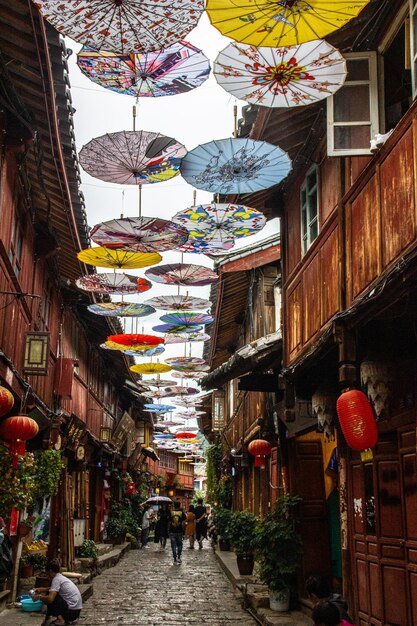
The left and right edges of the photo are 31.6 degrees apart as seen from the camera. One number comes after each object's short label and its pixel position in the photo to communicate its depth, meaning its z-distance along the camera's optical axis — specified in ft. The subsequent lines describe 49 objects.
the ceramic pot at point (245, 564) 63.41
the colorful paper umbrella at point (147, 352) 82.21
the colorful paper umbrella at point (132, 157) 37.01
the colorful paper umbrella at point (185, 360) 90.22
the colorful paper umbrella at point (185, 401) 132.09
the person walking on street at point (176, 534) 91.15
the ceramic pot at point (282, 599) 45.42
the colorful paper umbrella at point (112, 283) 56.18
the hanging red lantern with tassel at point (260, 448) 62.39
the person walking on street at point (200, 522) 120.72
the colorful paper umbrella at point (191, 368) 93.20
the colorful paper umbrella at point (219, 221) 43.11
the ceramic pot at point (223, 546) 101.44
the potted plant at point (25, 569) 52.54
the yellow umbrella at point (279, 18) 24.49
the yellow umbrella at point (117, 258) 49.37
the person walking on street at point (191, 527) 122.56
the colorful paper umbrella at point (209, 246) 48.06
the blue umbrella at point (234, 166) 35.60
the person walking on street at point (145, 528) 123.54
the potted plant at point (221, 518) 77.34
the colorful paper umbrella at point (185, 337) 83.43
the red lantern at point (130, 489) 134.61
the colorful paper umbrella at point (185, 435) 177.99
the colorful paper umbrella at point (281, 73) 28.68
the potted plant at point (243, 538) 62.49
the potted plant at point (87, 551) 72.13
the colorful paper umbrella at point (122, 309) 64.59
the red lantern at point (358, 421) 26.55
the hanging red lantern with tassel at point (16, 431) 42.57
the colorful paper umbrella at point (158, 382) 108.17
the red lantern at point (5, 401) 35.40
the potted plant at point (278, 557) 44.98
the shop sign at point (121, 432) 110.82
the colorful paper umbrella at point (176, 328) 74.29
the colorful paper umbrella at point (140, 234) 44.32
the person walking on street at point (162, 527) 116.83
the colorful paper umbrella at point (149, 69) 31.86
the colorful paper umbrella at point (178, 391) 112.78
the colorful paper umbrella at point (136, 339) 69.87
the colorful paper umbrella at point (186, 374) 99.86
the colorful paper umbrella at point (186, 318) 70.12
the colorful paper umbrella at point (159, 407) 125.38
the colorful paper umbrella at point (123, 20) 26.30
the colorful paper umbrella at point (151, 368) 89.10
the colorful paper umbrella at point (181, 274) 55.62
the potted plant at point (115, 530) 107.86
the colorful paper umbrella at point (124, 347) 72.10
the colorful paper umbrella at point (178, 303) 65.51
